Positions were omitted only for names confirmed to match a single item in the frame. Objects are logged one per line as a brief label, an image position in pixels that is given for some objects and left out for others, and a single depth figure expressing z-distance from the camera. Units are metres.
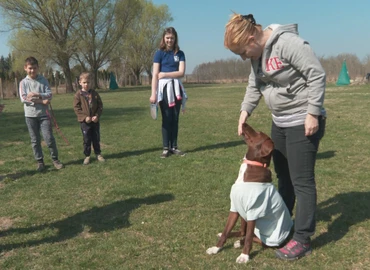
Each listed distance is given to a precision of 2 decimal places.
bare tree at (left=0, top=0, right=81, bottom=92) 35.19
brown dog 3.14
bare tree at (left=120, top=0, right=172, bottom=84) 58.06
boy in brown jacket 6.76
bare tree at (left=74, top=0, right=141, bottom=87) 37.91
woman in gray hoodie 2.89
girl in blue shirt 6.67
